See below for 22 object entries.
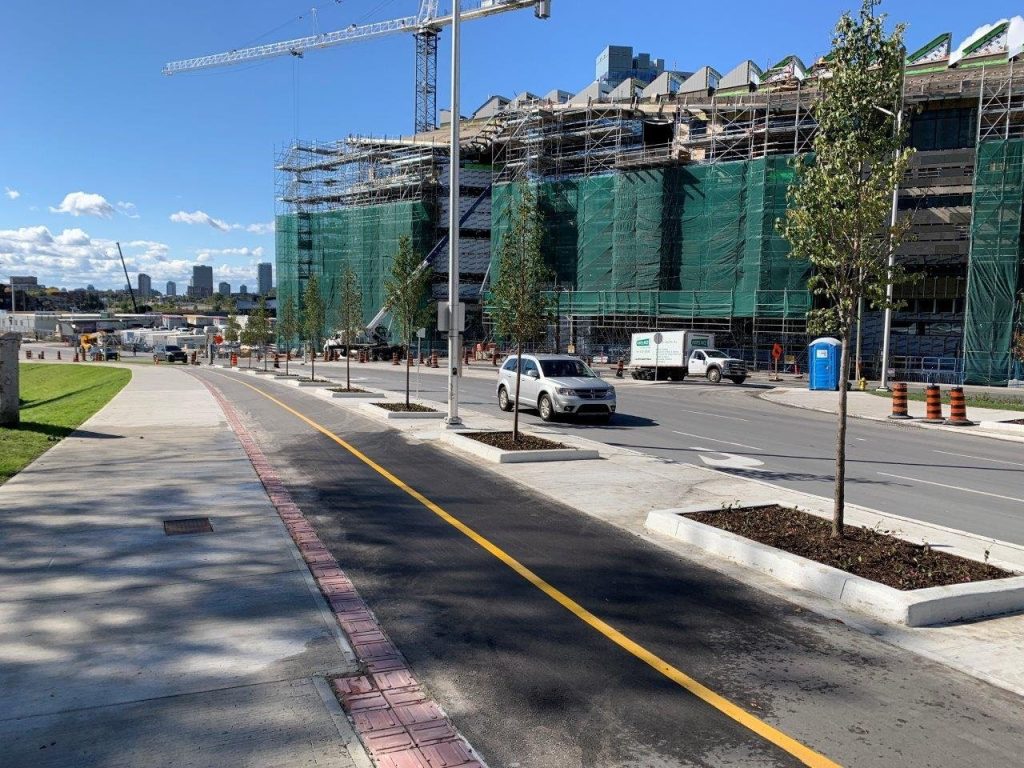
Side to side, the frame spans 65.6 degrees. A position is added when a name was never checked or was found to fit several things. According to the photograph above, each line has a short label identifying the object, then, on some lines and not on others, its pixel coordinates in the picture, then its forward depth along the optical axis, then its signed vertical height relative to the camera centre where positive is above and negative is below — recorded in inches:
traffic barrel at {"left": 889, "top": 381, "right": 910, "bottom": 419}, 888.7 -73.1
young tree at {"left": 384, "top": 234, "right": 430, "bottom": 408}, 895.7 +45.3
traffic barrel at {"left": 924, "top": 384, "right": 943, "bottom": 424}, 854.0 -73.1
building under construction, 1455.5 +293.8
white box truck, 1480.1 -47.9
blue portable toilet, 1247.5 -45.6
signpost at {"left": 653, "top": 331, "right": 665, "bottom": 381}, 1507.1 -13.4
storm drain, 316.8 -81.4
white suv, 767.1 -55.0
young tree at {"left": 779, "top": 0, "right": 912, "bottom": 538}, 293.3 +59.7
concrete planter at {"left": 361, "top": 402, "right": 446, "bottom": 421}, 762.2 -82.6
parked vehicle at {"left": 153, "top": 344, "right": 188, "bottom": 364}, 2758.4 -104.2
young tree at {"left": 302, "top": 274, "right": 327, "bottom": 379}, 1545.2 +35.8
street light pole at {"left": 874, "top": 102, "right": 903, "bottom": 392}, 1153.3 -26.7
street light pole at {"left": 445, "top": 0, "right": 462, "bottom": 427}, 650.8 +60.8
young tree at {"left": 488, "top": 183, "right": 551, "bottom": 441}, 640.4 +41.4
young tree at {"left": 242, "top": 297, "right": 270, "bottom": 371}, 2065.7 -4.1
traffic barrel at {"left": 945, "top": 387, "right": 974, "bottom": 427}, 841.8 -74.5
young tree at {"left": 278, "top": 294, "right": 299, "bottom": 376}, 1895.9 +11.8
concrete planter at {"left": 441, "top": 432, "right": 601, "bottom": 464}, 507.8 -80.3
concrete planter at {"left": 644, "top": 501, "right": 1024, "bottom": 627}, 234.9 -79.4
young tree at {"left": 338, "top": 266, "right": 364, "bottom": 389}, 1309.1 +31.2
